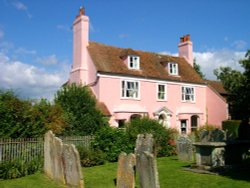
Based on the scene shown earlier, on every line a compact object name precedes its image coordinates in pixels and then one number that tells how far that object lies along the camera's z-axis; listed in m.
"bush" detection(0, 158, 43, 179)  11.83
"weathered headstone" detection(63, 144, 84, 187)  9.42
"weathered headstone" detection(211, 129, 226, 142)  13.48
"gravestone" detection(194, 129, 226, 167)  12.25
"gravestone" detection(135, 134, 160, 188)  7.73
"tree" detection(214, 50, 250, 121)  26.04
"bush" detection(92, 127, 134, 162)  15.89
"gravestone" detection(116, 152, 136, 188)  8.85
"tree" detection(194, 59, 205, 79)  45.28
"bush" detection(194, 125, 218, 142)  22.55
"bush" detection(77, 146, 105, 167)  14.53
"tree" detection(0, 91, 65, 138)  13.88
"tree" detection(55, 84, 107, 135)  18.63
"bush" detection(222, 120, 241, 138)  26.21
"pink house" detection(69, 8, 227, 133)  23.12
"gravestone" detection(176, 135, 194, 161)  15.19
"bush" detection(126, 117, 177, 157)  17.14
